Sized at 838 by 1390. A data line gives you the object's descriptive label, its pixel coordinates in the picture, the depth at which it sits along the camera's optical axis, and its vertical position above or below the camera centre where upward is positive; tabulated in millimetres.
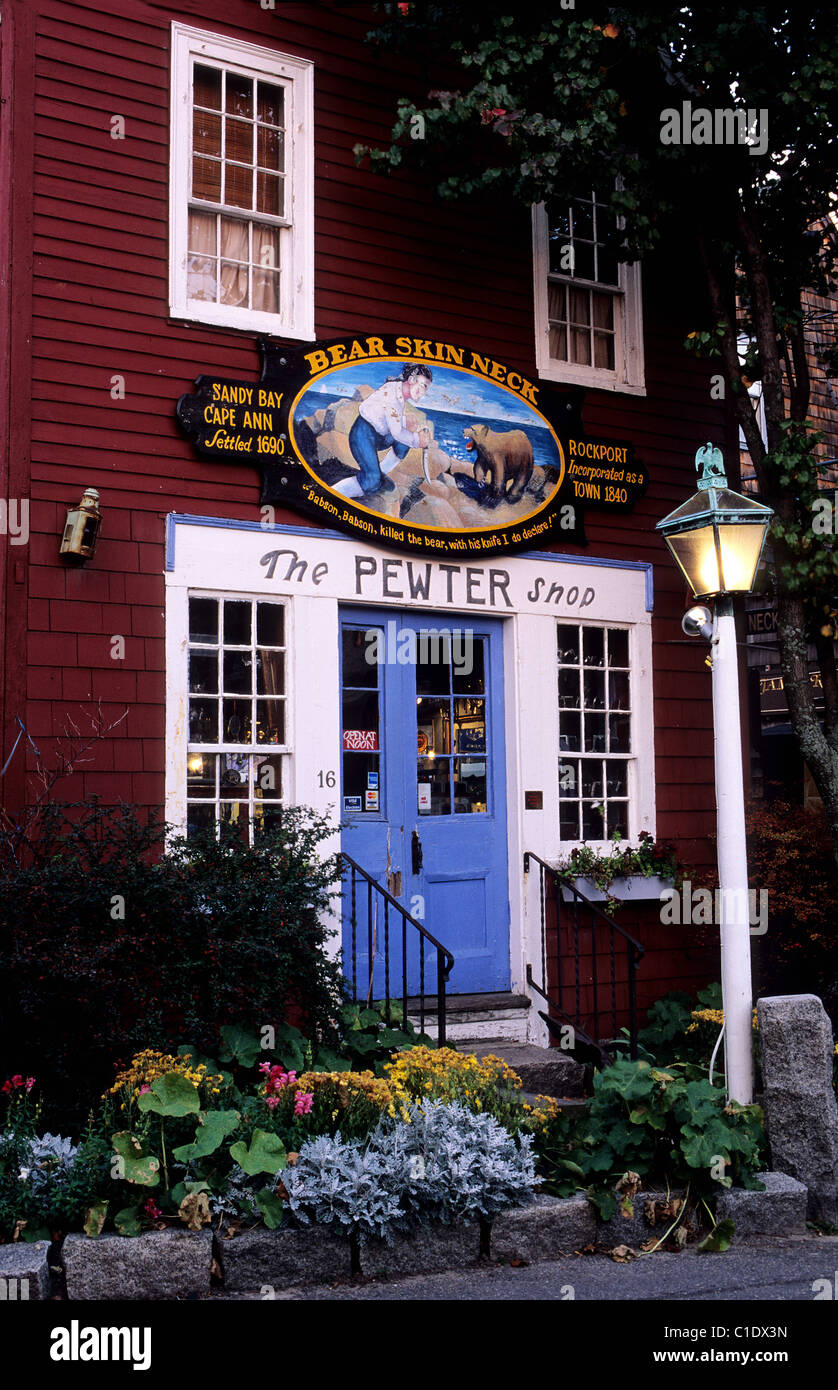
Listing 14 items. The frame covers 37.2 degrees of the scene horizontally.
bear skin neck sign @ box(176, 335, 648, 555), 7035 +2145
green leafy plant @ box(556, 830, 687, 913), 7875 -417
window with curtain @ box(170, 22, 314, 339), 7004 +3588
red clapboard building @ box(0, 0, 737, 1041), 6520 +1899
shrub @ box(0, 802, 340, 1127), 5133 -604
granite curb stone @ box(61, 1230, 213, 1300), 4383 -1624
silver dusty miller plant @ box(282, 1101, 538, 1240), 4664 -1438
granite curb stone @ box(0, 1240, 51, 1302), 4141 -1564
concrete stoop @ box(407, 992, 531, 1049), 7207 -1275
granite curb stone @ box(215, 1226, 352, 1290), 4543 -1669
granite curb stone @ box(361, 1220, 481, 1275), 4695 -1711
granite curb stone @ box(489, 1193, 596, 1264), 4895 -1702
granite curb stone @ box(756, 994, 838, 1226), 5520 -1324
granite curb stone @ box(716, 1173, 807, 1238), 5207 -1730
